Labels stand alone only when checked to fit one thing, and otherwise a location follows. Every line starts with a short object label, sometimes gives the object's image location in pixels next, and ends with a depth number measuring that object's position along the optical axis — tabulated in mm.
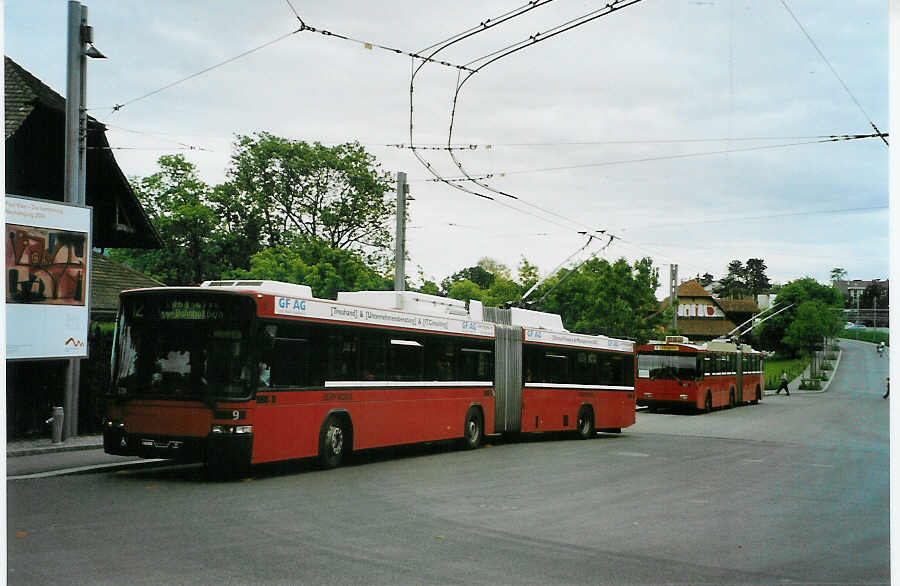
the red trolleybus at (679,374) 34281
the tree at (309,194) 32906
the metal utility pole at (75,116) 16672
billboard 13344
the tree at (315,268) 32188
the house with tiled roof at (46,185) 17609
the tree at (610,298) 52031
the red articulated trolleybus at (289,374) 11930
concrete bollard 16531
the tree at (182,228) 31219
